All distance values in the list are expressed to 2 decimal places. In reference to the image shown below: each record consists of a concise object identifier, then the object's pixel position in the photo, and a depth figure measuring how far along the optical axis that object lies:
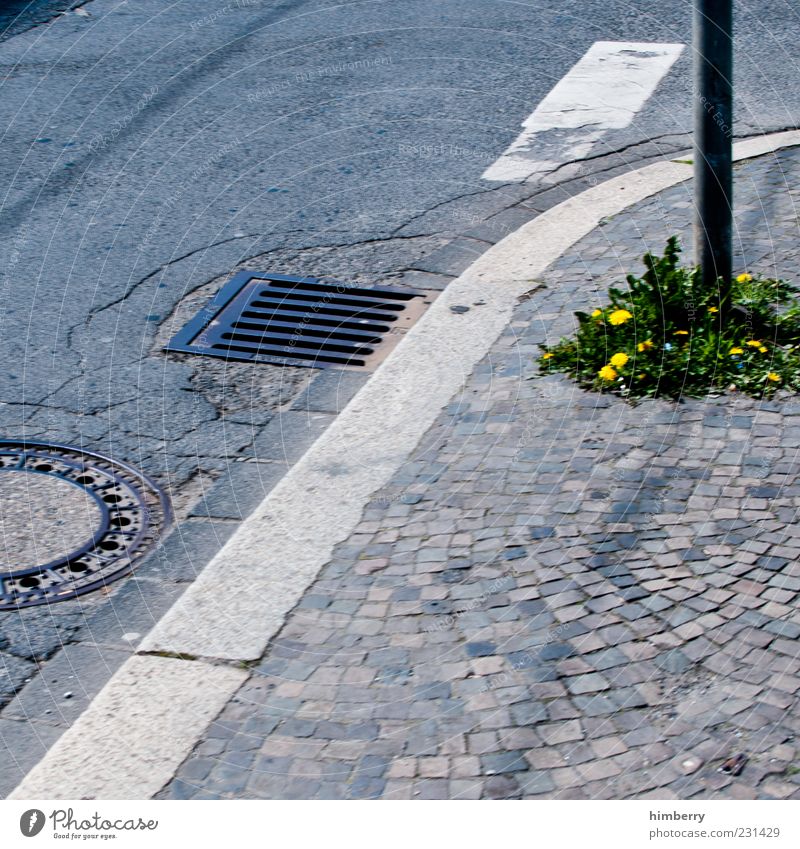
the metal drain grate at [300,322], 5.66
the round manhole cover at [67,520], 4.25
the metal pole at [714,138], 4.93
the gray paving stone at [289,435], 4.91
